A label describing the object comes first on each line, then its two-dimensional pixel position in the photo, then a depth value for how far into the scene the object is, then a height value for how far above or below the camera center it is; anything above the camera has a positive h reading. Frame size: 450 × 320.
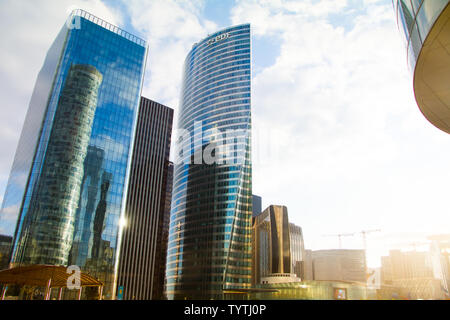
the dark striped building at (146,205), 132.25 +27.08
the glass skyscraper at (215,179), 128.00 +38.25
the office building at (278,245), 150.00 +12.16
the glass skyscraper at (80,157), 73.44 +26.39
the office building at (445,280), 178.88 -1.58
